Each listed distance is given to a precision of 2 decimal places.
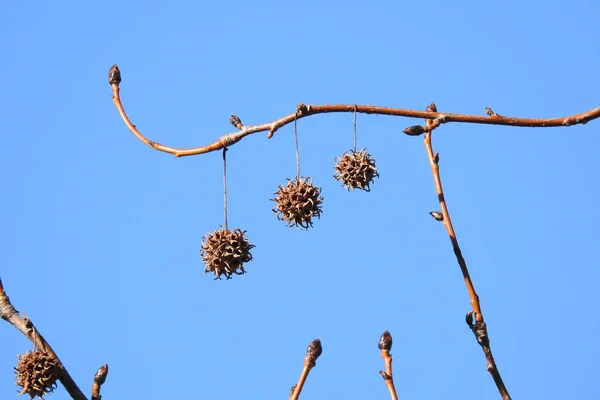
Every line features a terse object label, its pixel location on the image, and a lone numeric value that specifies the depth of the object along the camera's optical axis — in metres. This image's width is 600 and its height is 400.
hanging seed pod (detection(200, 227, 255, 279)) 8.84
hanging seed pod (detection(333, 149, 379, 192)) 8.80
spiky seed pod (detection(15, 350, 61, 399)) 7.96
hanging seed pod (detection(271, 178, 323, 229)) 8.68
